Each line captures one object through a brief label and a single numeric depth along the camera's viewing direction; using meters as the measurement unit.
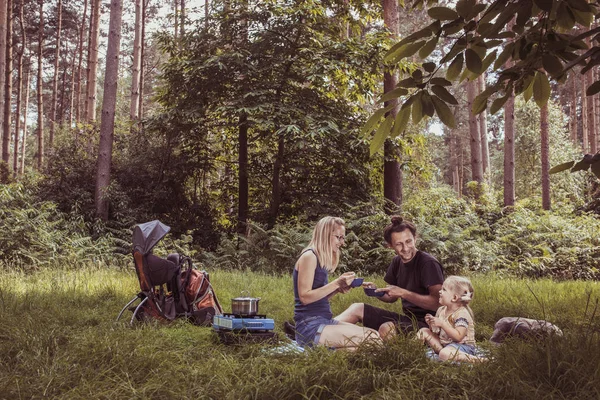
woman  5.08
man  5.34
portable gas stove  5.32
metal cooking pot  5.57
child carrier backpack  6.48
